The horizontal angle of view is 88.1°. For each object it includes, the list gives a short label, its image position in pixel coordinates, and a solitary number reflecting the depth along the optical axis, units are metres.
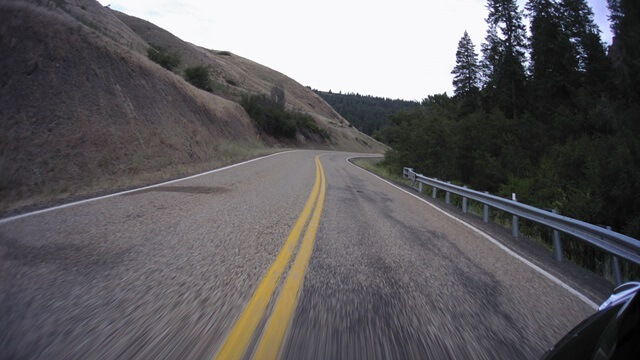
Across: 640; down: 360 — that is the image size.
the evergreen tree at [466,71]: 44.25
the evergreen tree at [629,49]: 21.17
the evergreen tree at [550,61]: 28.70
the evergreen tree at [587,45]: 27.86
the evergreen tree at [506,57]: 32.38
